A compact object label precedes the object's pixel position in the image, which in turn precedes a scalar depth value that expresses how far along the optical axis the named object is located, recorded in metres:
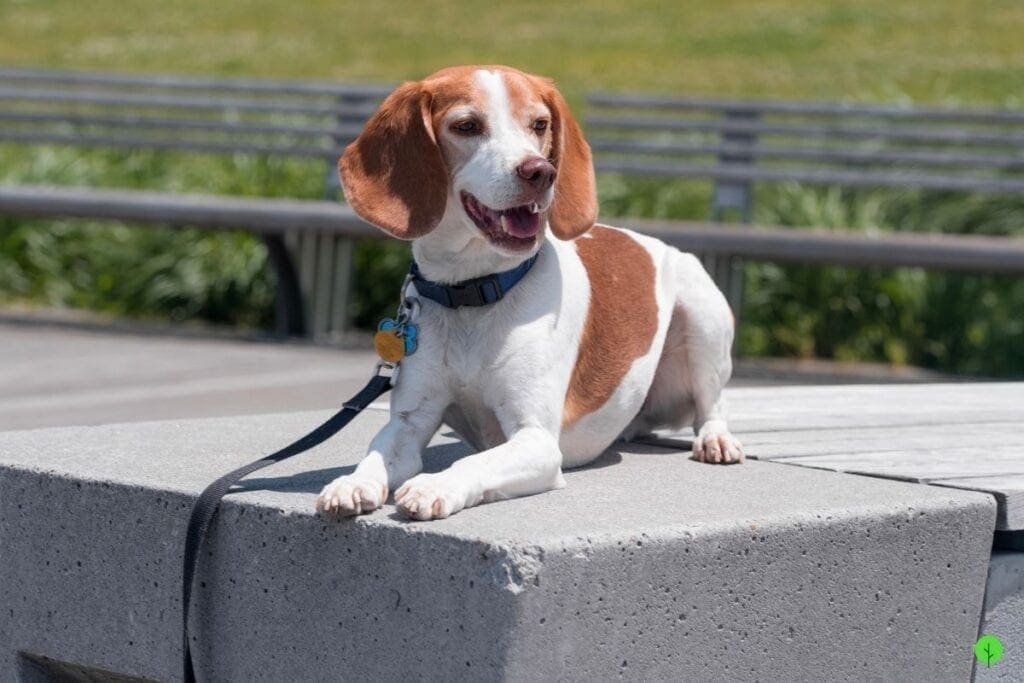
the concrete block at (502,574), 5.35
